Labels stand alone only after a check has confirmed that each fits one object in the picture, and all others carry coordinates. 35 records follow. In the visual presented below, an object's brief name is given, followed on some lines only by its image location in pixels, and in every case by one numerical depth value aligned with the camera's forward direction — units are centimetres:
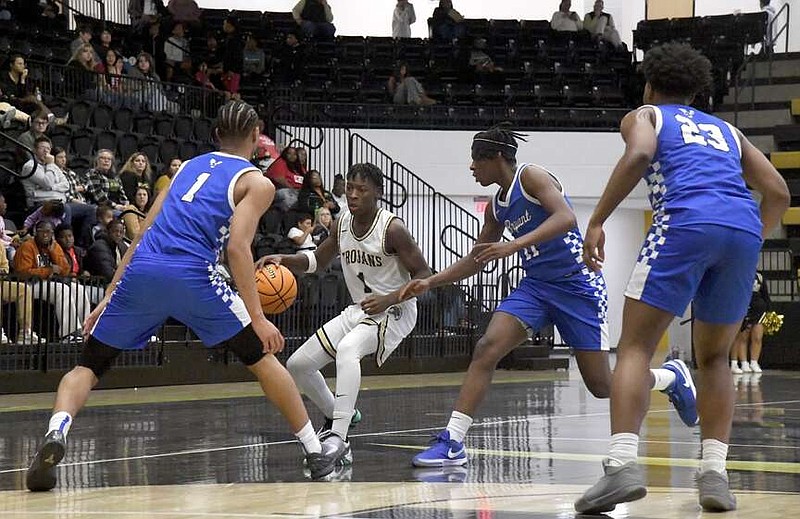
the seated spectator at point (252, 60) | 2352
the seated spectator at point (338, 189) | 1955
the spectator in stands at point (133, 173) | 1681
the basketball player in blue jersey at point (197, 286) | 617
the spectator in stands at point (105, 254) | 1429
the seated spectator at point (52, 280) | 1357
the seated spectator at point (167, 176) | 1669
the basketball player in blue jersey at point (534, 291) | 698
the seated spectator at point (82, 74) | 1838
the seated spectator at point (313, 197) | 1880
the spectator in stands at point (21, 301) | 1328
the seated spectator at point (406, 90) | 2397
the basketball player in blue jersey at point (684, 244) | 525
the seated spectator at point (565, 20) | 2741
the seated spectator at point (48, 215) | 1430
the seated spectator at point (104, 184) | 1592
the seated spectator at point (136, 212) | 1540
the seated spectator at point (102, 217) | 1481
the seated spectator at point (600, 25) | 2719
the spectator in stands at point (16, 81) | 1677
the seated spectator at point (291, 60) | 2431
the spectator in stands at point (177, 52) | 2209
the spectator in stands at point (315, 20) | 2527
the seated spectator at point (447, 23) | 2628
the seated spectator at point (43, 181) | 1521
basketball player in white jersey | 770
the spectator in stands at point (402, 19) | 2682
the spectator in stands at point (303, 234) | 1706
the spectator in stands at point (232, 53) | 2338
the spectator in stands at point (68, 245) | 1409
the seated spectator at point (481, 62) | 2536
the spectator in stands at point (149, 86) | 1933
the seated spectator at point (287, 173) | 1922
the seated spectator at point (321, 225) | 1748
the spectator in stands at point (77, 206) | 1522
